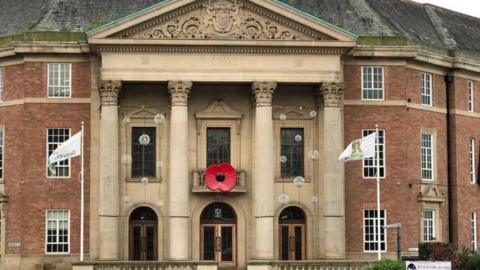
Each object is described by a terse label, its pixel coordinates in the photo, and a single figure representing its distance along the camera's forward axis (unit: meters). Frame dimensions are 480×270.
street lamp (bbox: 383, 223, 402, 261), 60.99
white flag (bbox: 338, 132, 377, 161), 63.41
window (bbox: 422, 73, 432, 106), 73.75
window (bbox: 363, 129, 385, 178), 71.06
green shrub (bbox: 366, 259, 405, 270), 54.27
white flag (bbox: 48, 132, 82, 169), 64.06
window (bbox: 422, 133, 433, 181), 73.50
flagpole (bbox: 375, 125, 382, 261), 66.38
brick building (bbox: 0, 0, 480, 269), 67.38
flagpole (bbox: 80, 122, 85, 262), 66.00
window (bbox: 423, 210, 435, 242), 72.81
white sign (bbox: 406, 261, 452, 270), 49.25
